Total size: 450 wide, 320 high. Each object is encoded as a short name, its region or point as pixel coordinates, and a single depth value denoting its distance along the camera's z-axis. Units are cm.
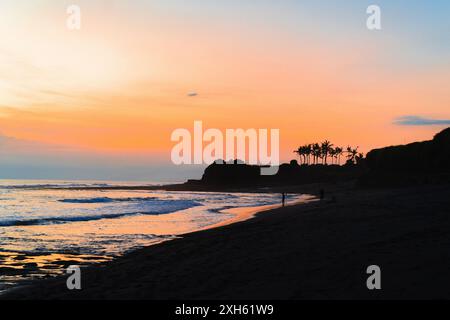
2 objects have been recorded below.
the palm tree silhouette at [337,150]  19625
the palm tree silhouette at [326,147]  19475
